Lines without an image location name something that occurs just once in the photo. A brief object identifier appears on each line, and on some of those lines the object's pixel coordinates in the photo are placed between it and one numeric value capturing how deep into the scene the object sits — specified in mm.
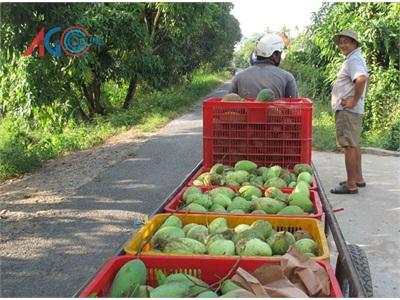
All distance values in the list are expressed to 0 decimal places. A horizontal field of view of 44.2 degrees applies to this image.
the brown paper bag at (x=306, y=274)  1796
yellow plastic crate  2260
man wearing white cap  4418
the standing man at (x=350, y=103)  5617
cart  1862
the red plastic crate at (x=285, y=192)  2579
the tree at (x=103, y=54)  6285
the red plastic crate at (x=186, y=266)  1959
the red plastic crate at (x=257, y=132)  3723
